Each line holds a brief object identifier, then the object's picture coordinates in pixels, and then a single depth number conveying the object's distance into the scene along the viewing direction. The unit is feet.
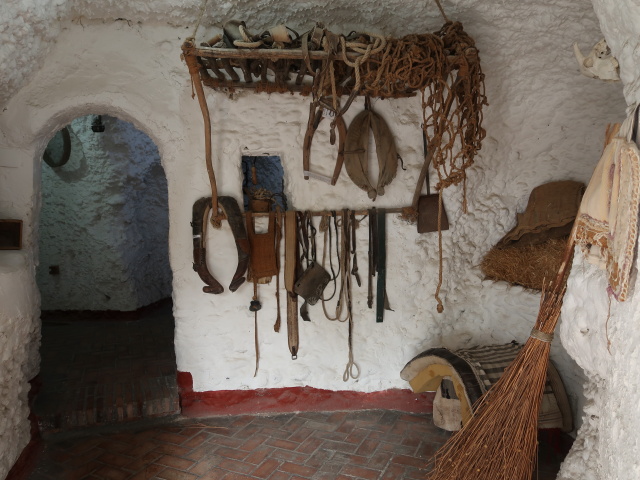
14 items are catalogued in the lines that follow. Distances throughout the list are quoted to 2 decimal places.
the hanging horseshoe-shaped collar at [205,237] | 10.39
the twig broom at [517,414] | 7.07
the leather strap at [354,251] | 10.90
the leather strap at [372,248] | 10.94
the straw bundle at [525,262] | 10.21
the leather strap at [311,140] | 10.34
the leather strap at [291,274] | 10.73
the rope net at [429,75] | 8.68
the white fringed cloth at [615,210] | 5.16
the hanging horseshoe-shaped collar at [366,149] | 10.53
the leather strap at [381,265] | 10.91
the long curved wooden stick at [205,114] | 8.30
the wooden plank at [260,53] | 8.34
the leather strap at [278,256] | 10.82
